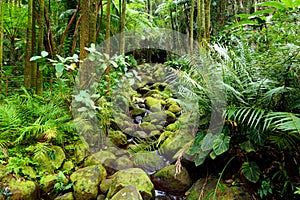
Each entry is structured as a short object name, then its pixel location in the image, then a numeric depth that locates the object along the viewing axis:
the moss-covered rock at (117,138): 3.96
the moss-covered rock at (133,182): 2.71
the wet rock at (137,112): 5.50
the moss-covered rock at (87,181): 2.68
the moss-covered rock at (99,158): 3.21
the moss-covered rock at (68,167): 2.98
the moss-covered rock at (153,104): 5.81
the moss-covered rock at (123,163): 3.36
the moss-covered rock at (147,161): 3.57
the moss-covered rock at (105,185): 2.83
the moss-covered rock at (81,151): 3.24
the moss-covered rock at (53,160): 2.89
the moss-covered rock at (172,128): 4.30
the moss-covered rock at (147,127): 4.76
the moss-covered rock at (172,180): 3.02
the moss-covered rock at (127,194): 2.44
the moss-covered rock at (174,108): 5.57
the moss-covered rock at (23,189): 2.43
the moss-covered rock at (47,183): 2.67
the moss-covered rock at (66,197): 2.63
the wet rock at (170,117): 5.14
